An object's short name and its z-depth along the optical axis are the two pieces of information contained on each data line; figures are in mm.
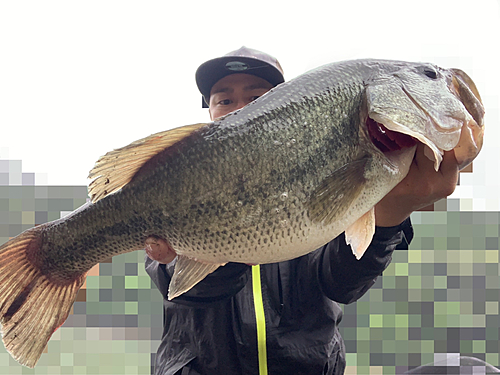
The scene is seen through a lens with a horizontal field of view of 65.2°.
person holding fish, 560
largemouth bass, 454
